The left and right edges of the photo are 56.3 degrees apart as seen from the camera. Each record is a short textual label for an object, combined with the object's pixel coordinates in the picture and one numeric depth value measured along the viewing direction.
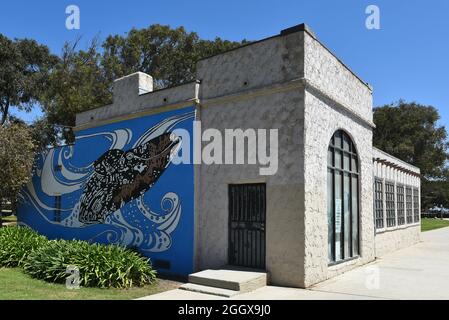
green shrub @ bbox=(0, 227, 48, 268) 11.95
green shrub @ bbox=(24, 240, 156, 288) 9.51
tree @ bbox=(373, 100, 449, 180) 45.78
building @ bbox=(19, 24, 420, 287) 9.66
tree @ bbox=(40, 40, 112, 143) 24.64
